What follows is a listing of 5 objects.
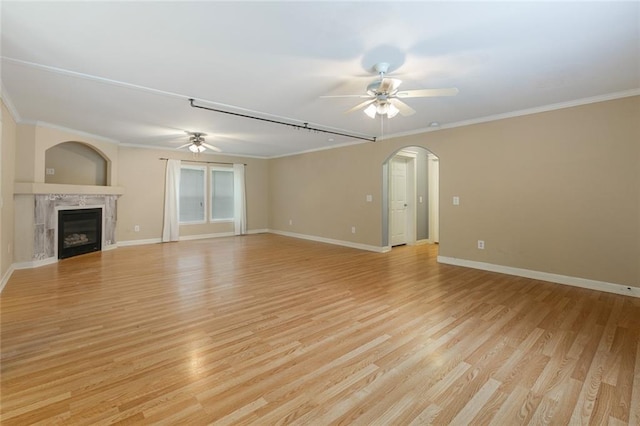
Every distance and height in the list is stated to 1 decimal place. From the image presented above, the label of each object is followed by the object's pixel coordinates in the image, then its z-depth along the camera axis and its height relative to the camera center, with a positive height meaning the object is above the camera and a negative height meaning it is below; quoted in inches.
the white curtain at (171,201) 296.2 +14.3
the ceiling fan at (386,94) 109.7 +49.1
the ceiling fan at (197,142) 229.8 +58.9
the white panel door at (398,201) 277.6 +14.0
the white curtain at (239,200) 343.0 +17.9
